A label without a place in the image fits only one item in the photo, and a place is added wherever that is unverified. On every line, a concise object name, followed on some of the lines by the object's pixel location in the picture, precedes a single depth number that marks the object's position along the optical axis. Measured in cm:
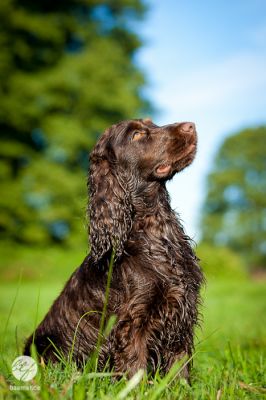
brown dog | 301
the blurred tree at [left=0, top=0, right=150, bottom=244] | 2188
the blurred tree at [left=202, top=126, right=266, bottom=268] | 3741
